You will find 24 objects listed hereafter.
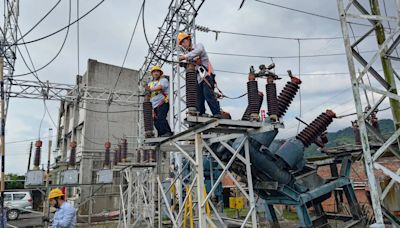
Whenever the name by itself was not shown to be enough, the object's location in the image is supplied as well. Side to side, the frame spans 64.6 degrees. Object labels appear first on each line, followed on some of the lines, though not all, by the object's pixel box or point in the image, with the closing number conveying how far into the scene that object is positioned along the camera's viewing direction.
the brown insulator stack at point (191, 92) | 4.96
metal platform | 5.05
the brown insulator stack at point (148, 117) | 6.56
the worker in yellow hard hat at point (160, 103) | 6.71
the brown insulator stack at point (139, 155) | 15.05
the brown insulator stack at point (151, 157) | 12.28
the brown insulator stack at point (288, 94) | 6.95
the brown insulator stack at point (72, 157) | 16.39
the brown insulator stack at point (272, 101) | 5.46
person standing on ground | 5.18
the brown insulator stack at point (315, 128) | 7.20
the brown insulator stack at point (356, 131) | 10.75
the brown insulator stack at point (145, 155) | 16.35
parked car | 18.10
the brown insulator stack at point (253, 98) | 5.32
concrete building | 21.70
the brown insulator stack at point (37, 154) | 14.11
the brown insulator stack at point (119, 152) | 16.40
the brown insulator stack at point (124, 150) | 15.62
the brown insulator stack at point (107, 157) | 16.49
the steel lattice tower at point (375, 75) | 4.19
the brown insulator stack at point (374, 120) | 9.48
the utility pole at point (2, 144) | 6.26
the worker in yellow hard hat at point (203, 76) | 5.53
